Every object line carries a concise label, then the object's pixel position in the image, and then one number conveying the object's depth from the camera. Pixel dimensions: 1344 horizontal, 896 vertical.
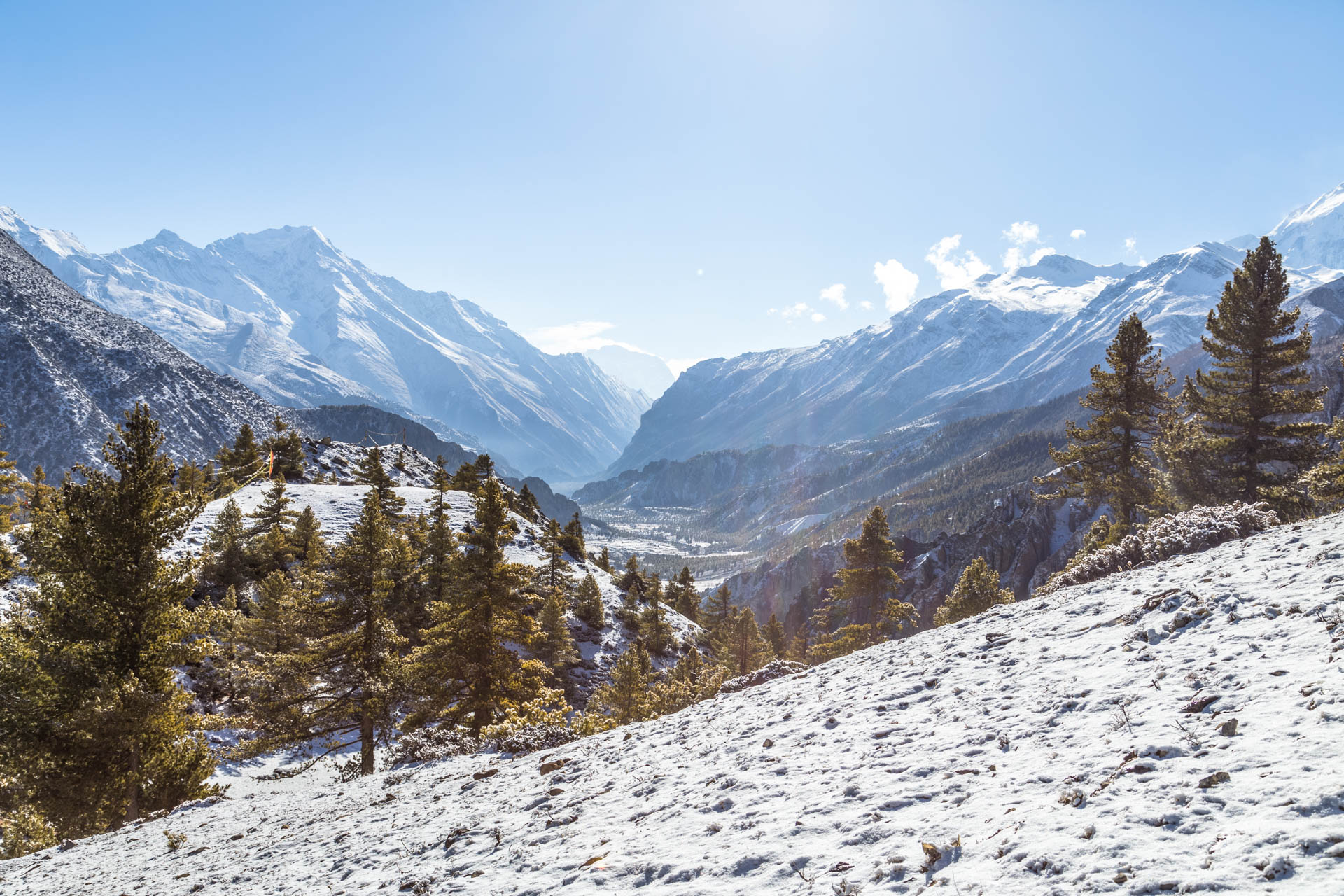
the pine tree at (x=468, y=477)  74.69
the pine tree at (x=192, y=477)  53.09
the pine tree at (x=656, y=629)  58.09
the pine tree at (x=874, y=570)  40.28
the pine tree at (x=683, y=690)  23.20
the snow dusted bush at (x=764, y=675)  16.72
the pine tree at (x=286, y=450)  65.19
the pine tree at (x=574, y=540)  76.56
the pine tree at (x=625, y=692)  33.62
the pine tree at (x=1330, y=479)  20.41
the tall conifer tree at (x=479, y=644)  22.27
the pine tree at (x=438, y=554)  31.67
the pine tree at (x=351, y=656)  21.75
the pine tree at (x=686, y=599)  87.06
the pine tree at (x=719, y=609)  65.31
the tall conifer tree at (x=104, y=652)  15.14
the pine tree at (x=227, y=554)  34.34
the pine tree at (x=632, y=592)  62.00
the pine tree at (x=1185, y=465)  25.30
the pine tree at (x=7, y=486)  39.28
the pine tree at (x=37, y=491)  41.03
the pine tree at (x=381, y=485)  52.46
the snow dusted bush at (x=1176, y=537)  14.98
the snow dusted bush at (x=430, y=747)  15.13
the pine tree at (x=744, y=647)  56.03
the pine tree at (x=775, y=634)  67.82
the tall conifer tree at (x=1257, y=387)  25.06
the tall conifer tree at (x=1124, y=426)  27.61
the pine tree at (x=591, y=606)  56.59
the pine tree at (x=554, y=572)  52.69
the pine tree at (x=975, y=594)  38.25
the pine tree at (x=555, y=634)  39.03
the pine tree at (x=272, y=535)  36.75
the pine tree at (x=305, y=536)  39.06
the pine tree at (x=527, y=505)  84.38
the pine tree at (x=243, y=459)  58.85
